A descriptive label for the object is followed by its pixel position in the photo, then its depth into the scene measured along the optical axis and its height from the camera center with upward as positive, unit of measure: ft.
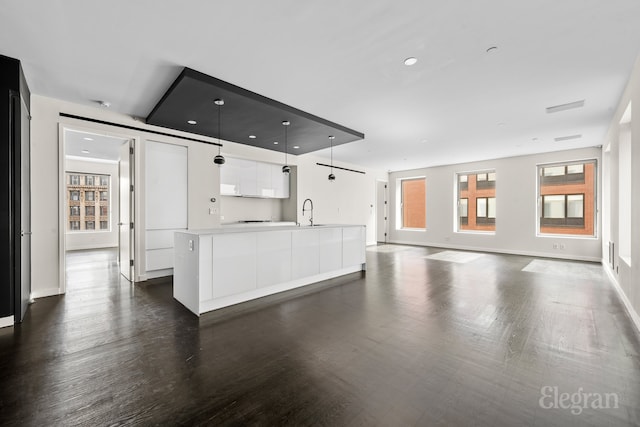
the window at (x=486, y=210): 27.73 +0.33
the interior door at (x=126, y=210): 15.78 +0.22
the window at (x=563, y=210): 23.38 +0.27
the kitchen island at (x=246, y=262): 10.50 -2.18
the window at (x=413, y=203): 33.45 +1.30
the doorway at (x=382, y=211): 35.24 +0.29
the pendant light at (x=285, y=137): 15.39 +5.11
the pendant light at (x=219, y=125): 12.36 +5.05
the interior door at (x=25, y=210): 10.00 +0.15
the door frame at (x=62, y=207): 13.17 +0.32
